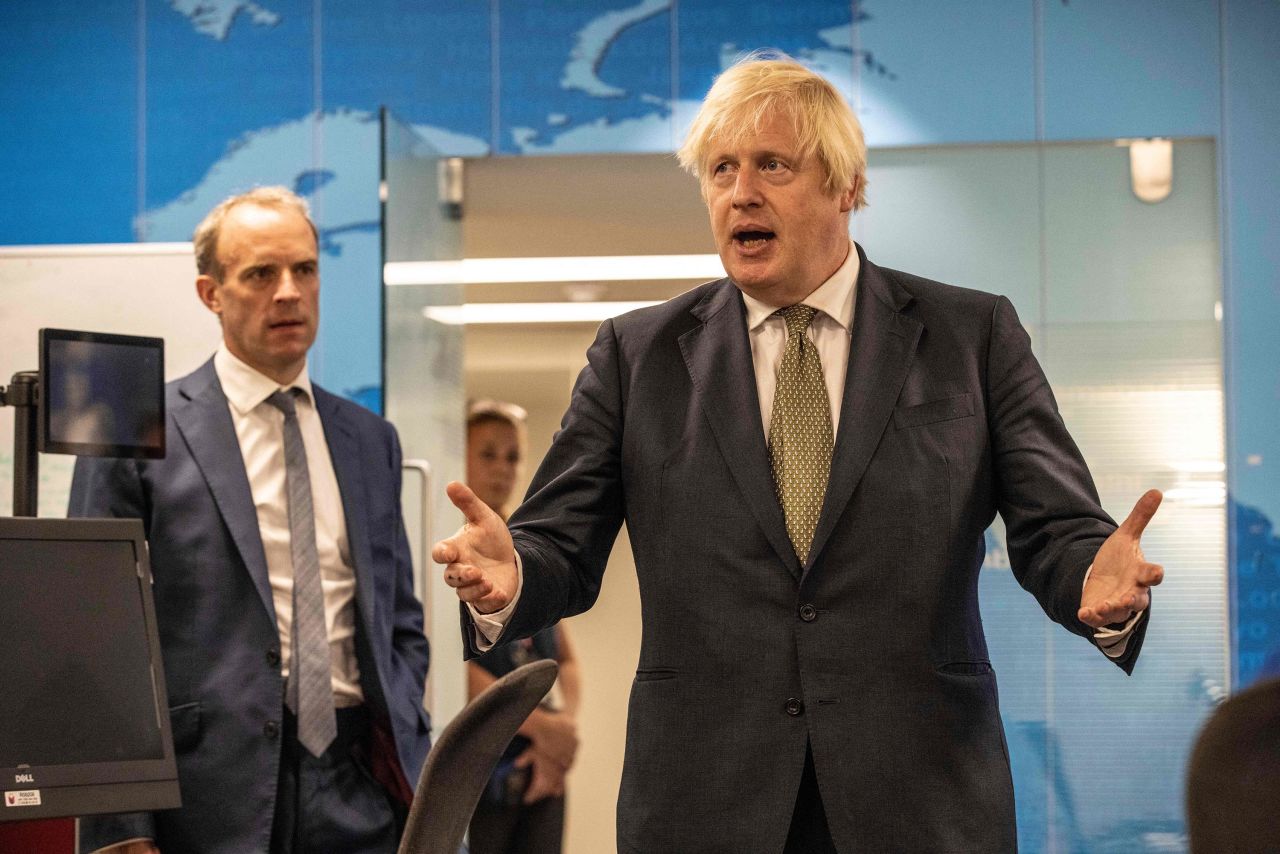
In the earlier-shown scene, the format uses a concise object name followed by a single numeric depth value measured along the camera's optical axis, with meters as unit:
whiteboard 4.83
